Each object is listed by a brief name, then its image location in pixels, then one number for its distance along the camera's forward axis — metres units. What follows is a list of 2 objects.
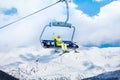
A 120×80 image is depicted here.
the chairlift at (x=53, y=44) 27.00
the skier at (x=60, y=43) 25.95
